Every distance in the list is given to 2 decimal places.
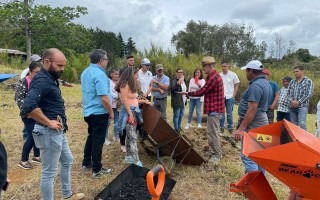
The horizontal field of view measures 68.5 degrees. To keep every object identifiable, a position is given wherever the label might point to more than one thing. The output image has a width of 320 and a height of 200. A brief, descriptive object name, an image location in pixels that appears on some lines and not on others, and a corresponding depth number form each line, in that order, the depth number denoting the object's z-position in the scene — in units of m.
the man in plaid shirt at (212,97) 3.95
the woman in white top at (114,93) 4.59
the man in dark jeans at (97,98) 3.11
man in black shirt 2.28
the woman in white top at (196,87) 5.83
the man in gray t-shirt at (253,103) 3.08
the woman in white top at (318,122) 4.60
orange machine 1.78
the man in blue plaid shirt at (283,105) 5.38
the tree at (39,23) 17.09
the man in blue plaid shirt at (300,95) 5.00
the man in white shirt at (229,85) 5.75
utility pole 17.42
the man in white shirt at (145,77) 5.26
